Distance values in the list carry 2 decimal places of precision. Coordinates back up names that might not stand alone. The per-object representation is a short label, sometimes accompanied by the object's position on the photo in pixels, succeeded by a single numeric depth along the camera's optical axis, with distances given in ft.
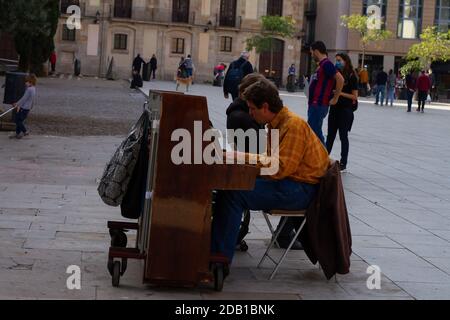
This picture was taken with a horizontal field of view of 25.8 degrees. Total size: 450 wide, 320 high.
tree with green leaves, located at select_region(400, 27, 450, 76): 175.16
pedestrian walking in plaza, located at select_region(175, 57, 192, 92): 133.88
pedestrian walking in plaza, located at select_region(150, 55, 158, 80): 196.03
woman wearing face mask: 44.86
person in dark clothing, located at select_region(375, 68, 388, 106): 135.03
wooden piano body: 20.31
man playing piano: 21.80
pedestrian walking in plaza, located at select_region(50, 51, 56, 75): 187.01
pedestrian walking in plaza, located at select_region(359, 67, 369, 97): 148.66
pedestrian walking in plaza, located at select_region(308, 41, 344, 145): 42.06
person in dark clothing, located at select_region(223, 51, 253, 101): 49.01
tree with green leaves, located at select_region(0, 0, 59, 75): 69.51
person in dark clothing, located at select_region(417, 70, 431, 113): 122.83
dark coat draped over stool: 22.18
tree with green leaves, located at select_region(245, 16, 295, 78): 207.31
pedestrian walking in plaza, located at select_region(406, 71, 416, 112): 124.51
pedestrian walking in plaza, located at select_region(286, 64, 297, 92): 186.91
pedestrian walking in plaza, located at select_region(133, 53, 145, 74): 151.76
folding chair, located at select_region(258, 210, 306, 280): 22.25
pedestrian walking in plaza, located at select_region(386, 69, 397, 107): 144.97
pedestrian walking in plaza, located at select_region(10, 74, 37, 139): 56.39
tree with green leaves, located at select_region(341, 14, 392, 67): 199.72
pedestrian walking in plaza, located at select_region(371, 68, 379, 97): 219.53
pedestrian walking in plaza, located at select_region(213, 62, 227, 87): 191.72
